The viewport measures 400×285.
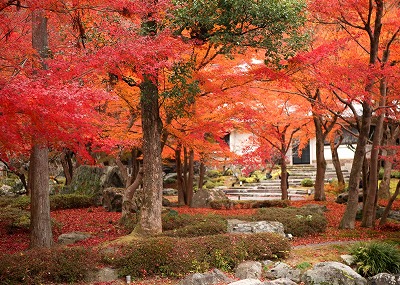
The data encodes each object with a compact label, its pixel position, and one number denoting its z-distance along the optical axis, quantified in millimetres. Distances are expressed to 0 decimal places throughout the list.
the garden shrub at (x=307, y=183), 33562
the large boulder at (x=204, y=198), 22438
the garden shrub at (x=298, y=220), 13883
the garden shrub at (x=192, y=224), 12469
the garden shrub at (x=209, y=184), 36181
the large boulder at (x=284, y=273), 9992
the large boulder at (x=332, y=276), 9539
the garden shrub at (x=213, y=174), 41719
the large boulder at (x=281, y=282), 9105
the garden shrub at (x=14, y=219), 14617
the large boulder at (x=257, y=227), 13164
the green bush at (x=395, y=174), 30909
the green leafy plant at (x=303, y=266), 10365
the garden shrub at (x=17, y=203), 19766
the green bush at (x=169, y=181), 35916
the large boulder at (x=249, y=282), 8539
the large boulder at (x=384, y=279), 9641
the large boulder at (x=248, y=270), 9906
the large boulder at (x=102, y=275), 9578
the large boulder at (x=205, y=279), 9234
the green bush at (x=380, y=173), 29923
